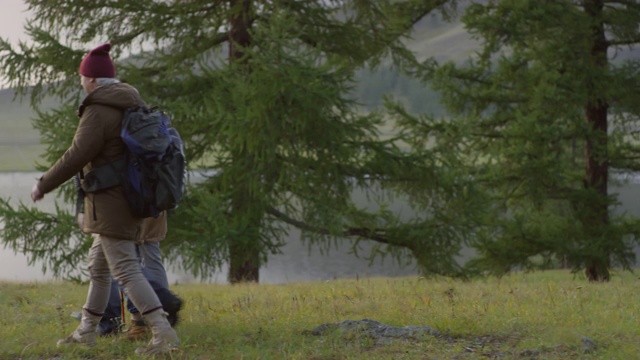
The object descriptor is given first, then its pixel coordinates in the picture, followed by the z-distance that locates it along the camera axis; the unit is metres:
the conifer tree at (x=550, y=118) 17.58
